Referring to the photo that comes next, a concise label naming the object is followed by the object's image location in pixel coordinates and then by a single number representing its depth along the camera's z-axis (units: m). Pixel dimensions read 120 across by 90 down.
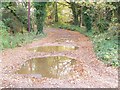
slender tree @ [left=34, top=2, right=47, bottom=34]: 18.22
